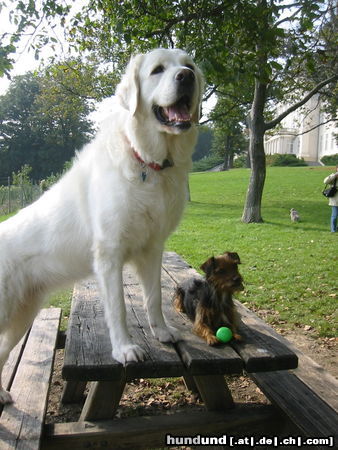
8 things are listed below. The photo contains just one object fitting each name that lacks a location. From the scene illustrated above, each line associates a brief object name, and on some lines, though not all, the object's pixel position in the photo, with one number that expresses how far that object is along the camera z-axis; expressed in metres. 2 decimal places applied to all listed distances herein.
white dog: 2.56
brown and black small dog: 2.71
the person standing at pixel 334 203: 12.26
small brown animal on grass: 14.34
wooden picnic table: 2.21
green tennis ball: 2.49
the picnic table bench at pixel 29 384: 2.37
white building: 61.62
